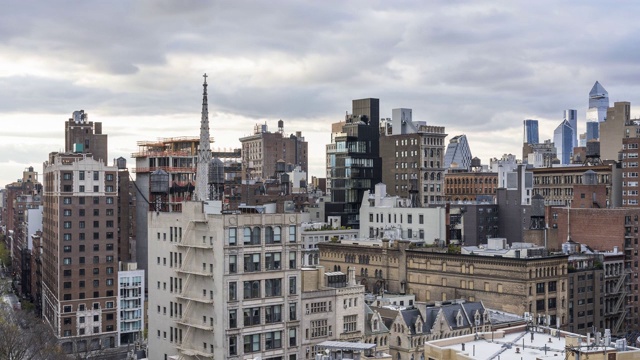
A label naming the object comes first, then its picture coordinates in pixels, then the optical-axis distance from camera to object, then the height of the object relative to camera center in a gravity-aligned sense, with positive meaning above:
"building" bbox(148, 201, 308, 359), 112.06 -14.77
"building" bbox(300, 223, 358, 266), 180.75 -16.11
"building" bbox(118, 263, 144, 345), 179.75 -27.88
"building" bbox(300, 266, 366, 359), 119.94 -19.18
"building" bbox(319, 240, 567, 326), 141.12 -17.94
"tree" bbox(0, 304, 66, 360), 127.62 -27.47
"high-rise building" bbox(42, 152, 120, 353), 175.75 -16.81
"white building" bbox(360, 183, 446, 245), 182.88 -10.17
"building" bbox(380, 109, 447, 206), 195.11 -5.58
